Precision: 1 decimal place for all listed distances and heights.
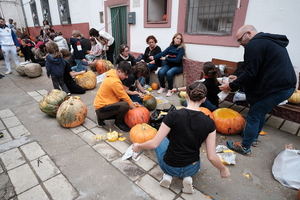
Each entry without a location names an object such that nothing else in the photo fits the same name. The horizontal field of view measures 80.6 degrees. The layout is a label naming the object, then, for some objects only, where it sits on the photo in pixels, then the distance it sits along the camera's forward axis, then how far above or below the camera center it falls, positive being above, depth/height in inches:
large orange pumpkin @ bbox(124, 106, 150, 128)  124.1 -54.2
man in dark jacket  86.0 -18.2
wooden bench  122.0 -51.2
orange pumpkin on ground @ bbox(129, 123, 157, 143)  104.6 -55.6
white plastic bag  83.8 -62.2
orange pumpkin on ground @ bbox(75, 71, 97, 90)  211.8 -52.2
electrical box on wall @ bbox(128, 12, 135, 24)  269.1 +25.3
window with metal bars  178.1 +18.9
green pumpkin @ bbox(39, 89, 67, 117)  139.4 -51.0
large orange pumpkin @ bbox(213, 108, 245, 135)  121.6 -56.7
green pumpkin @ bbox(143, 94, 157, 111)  152.4 -54.8
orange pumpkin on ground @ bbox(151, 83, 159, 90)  223.7 -60.9
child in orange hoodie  116.2 -42.4
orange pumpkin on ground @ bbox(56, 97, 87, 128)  126.0 -53.4
